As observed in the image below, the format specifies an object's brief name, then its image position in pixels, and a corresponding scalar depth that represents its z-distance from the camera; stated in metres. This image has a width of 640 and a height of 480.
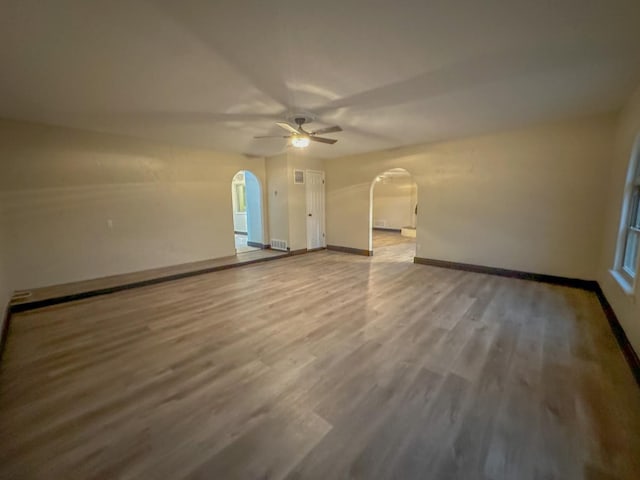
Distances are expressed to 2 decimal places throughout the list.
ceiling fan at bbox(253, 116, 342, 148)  3.63
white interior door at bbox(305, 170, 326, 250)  7.11
